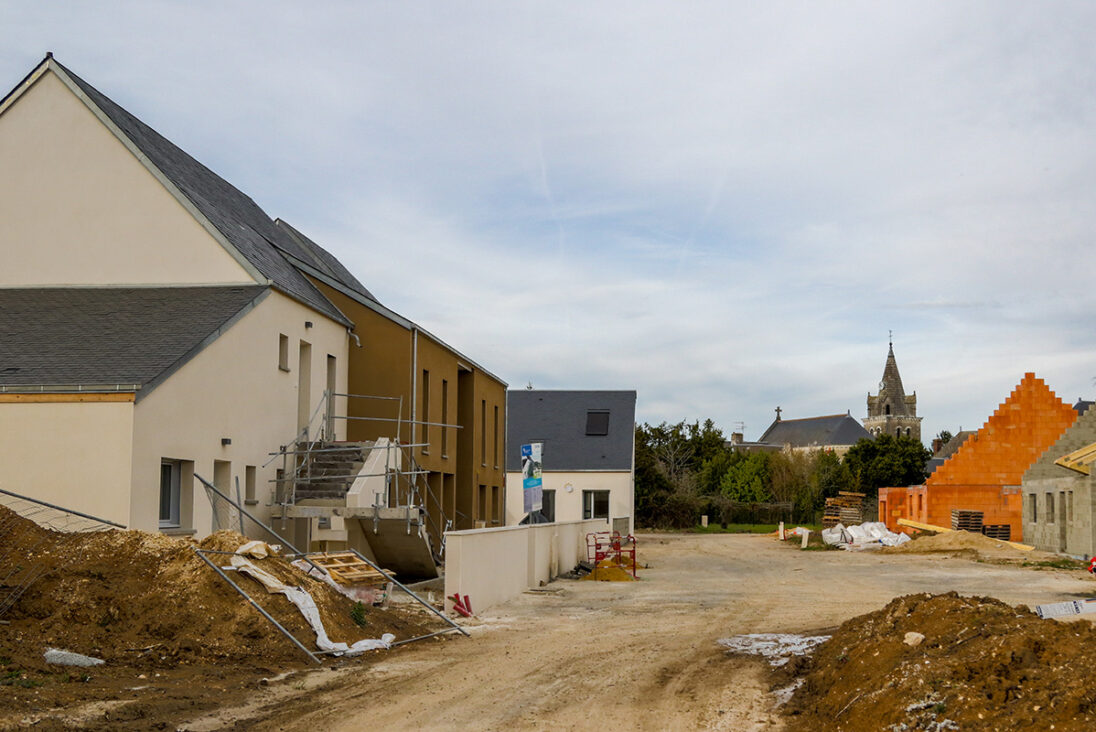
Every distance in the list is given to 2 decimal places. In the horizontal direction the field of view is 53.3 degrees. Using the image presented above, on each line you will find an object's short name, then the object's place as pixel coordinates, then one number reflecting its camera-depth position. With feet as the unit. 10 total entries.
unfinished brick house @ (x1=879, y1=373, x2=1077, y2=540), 139.03
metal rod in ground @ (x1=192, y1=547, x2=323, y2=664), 36.81
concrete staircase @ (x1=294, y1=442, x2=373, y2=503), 66.23
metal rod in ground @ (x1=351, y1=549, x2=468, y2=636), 45.63
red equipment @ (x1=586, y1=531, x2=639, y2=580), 86.59
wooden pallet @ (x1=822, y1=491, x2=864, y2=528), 156.87
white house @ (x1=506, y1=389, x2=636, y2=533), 164.86
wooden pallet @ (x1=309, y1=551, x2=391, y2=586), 52.44
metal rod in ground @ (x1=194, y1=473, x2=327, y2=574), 48.98
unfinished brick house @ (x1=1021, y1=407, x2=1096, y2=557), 96.12
